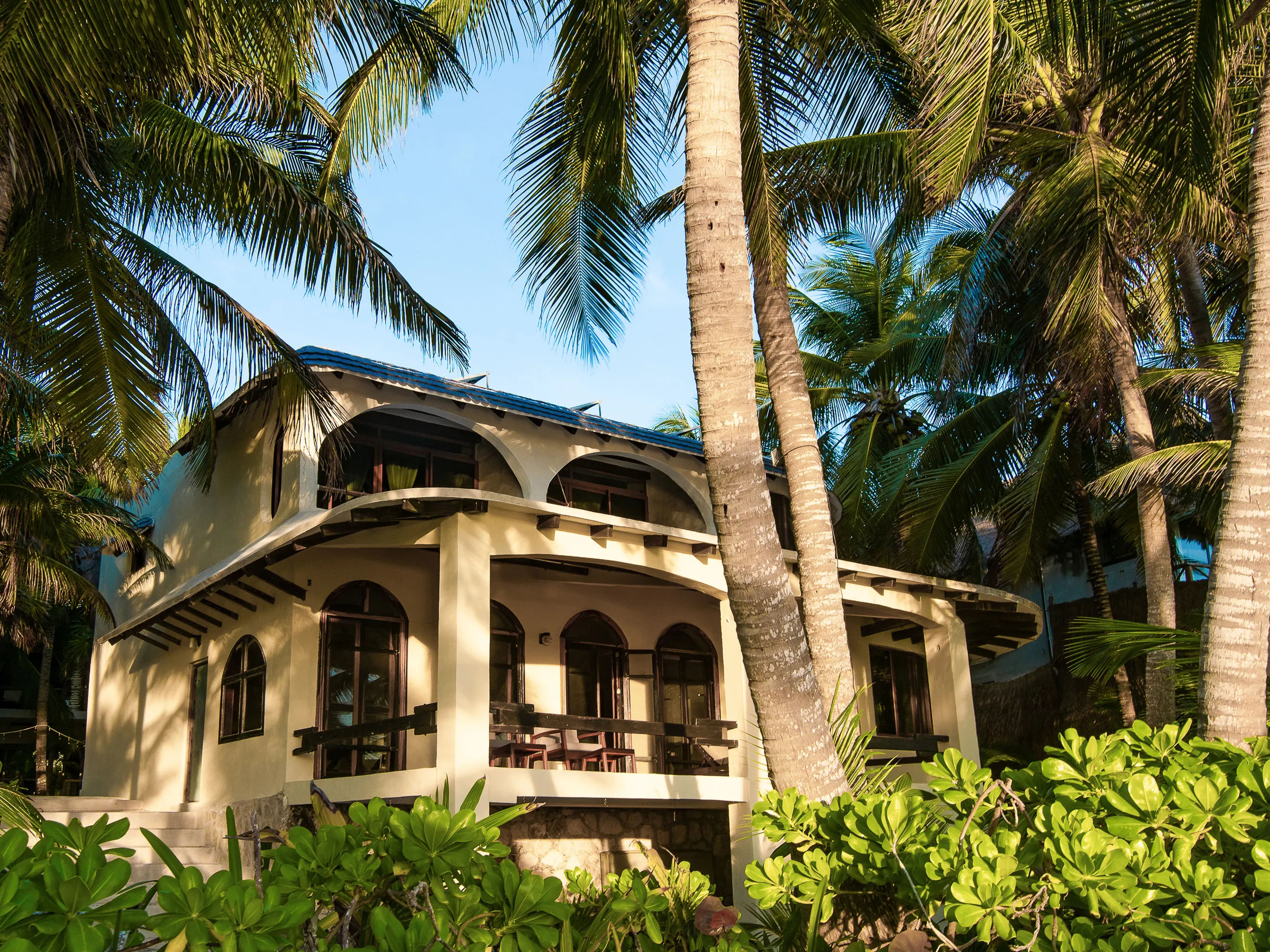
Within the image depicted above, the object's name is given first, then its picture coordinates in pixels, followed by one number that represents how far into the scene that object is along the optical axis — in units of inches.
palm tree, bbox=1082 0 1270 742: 234.7
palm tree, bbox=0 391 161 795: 668.7
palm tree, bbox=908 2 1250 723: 333.4
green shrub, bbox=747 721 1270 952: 109.3
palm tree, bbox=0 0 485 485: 353.1
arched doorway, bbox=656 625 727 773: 608.4
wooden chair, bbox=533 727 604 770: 480.4
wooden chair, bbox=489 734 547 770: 442.6
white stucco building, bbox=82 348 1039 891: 437.1
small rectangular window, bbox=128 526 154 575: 710.5
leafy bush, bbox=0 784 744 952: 83.3
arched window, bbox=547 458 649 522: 633.6
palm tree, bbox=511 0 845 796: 240.4
